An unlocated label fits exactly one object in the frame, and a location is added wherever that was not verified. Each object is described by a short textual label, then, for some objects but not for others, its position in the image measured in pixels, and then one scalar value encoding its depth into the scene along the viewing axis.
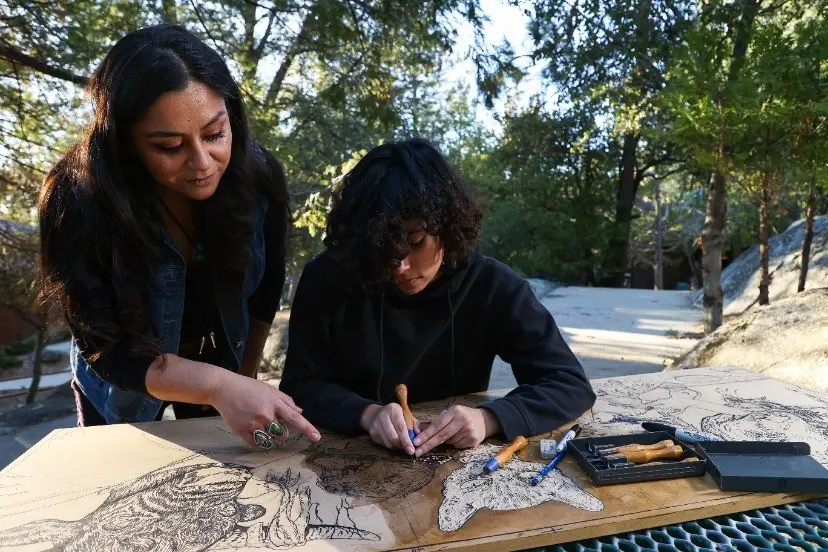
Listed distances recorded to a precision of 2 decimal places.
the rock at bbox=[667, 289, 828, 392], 2.66
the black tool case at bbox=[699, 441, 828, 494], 1.19
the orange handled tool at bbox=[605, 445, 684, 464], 1.26
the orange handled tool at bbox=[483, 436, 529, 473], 1.28
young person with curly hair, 1.45
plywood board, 1.06
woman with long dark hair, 1.35
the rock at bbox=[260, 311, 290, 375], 6.52
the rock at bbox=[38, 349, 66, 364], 9.63
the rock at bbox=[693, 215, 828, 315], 5.53
